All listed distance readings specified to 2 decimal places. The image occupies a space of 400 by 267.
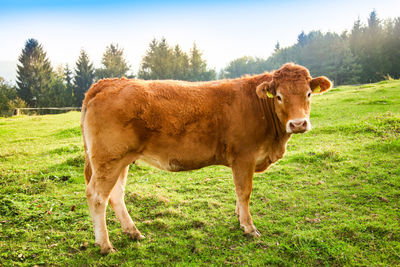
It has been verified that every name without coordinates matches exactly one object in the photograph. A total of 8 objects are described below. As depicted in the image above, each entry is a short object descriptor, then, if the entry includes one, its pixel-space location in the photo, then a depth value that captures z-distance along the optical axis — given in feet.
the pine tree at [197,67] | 232.53
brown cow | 13.96
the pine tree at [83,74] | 206.57
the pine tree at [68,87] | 185.16
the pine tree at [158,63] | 220.43
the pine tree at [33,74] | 190.70
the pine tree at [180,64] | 223.92
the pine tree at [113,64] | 217.15
